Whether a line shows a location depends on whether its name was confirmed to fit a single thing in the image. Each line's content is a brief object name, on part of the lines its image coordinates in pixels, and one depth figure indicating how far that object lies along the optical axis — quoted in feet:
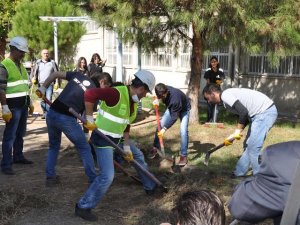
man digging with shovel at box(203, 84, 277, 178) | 16.84
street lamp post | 37.27
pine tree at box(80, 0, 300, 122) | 22.58
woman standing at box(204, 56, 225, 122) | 30.62
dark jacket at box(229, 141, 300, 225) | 5.37
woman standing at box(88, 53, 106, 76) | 29.82
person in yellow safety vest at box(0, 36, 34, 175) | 17.10
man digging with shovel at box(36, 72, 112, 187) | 15.11
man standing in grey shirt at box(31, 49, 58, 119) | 29.32
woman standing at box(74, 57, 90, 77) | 29.76
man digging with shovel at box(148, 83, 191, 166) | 19.58
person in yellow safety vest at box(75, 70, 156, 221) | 13.05
